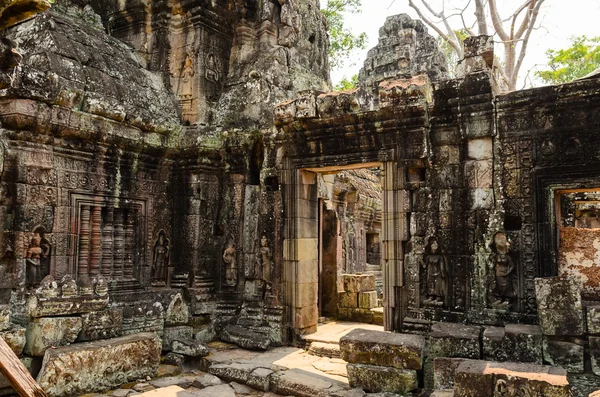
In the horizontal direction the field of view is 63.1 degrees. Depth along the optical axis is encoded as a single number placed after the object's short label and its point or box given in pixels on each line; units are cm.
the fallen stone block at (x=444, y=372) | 497
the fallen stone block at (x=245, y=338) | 723
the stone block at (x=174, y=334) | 705
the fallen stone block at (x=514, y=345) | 494
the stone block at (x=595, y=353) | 467
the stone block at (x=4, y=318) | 530
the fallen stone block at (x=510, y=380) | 407
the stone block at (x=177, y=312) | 726
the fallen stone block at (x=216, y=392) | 557
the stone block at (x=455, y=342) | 520
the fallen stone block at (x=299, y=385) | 554
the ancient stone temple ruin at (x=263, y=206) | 543
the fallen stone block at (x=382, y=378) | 525
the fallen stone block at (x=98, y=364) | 521
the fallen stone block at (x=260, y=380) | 587
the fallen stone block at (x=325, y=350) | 689
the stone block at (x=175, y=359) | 664
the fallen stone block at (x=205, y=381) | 594
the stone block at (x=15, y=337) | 529
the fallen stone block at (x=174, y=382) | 585
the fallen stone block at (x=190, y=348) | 675
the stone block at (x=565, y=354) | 476
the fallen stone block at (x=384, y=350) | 527
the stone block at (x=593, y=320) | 471
